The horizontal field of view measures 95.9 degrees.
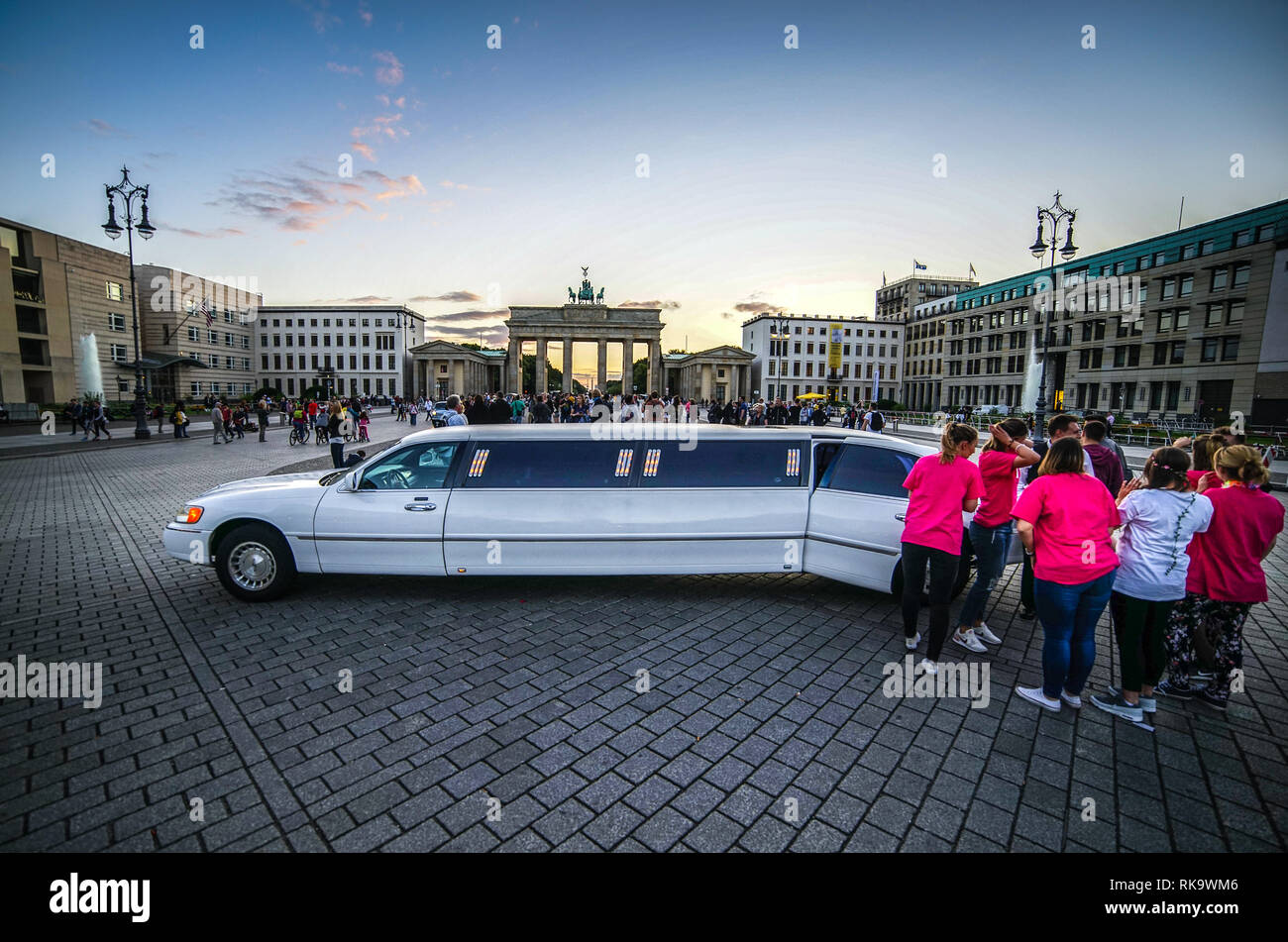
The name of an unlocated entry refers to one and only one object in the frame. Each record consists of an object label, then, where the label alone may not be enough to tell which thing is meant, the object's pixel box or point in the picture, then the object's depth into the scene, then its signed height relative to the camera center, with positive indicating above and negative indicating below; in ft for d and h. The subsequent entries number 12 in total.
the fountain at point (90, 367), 167.63 +7.41
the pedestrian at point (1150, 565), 12.51 -3.20
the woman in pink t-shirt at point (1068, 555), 12.20 -2.95
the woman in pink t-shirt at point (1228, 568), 13.01 -3.37
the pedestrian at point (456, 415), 36.46 -0.87
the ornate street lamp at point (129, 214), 73.87 +22.75
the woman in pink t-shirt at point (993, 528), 16.43 -3.29
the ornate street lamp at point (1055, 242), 70.49 +21.04
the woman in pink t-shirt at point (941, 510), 14.69 -2.49
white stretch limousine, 18.79 -3.59
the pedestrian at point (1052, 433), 17.13 -0.54
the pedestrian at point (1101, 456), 19.01 -1.32
